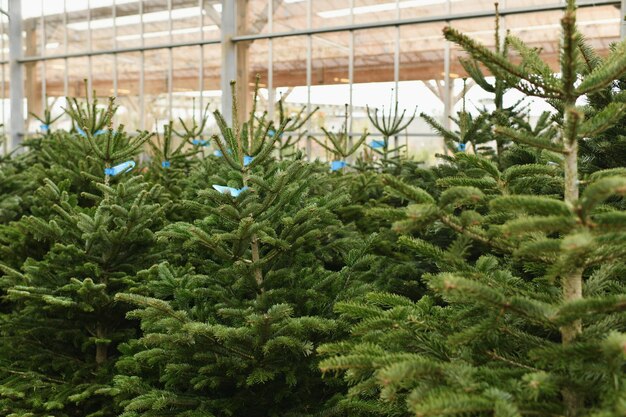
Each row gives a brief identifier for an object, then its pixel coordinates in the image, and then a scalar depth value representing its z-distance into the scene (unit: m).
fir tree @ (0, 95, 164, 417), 4.37
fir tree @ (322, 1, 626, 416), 1.83
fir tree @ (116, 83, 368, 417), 3.35
